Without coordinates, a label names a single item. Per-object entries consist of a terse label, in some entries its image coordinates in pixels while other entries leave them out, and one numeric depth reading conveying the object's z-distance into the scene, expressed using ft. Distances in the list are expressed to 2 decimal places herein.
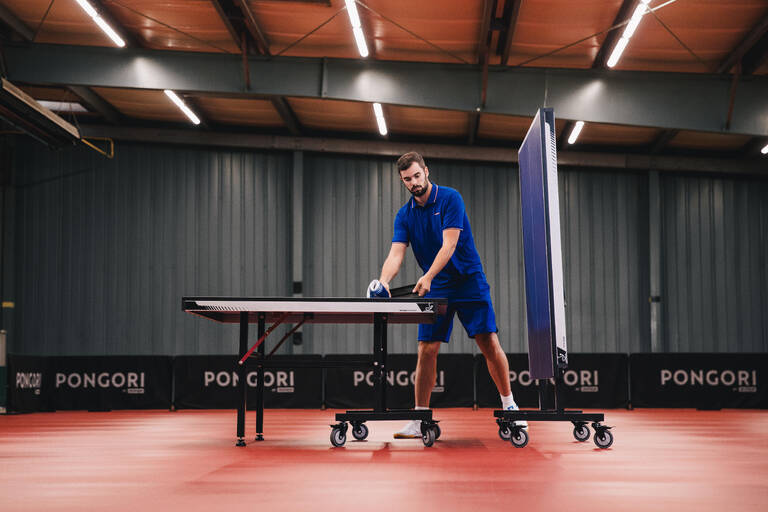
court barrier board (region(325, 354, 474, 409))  32.07
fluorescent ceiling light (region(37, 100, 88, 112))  44.88
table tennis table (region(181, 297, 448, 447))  13.91
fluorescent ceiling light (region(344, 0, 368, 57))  31.67
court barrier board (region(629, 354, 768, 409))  32.55
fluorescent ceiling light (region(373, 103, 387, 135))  41.19
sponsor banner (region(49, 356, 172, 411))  31.99
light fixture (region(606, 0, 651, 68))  30.35
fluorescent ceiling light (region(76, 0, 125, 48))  32.01
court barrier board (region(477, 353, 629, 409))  32.53
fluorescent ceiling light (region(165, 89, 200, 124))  39.68
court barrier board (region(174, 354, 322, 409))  32.22
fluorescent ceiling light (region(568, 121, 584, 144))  41.69
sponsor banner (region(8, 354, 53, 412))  29.19
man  15.60
